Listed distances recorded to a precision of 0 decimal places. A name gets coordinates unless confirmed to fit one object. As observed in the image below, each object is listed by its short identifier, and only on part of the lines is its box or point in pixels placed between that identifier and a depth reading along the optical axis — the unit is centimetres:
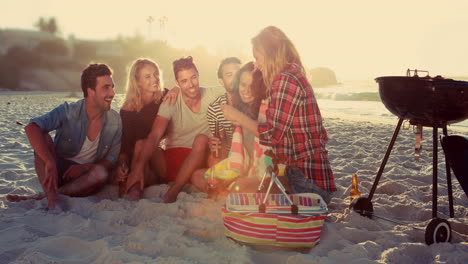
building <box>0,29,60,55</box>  3850
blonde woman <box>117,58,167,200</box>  405
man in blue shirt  363
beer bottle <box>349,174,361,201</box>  384
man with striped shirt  383
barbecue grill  280
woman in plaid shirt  282
